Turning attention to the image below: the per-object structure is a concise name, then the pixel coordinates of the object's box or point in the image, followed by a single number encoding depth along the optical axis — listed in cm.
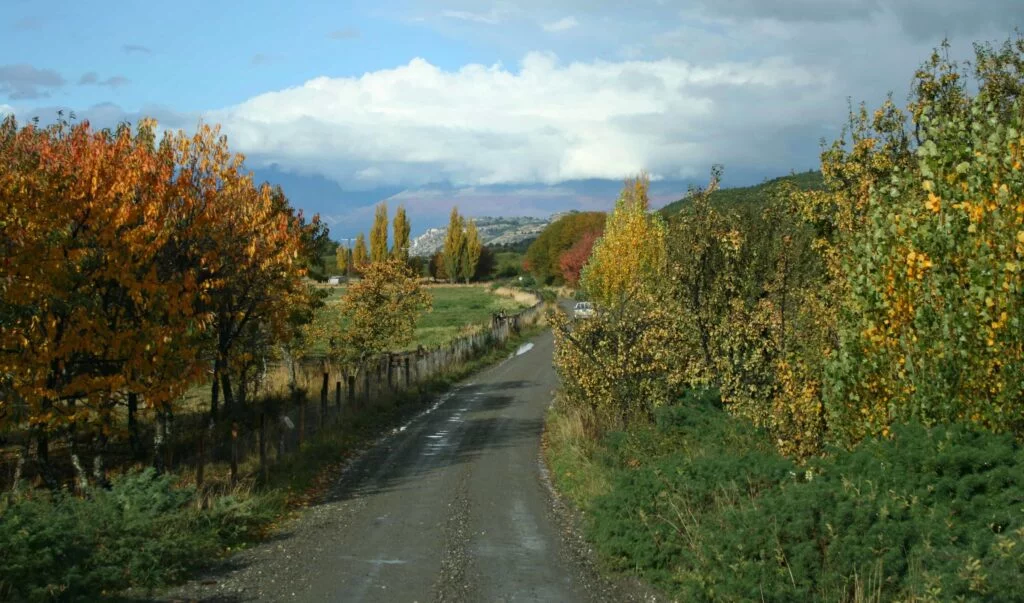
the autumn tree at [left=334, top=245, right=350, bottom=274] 12669
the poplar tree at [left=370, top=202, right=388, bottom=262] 11688
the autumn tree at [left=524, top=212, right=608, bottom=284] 11681
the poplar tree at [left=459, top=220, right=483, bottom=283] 12925
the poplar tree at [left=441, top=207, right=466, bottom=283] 12706
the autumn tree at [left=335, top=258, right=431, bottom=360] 2953
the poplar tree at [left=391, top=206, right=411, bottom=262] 12506
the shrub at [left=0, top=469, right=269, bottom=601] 911
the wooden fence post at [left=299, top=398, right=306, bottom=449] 1952
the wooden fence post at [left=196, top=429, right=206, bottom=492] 1444
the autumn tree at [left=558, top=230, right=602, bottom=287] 9331
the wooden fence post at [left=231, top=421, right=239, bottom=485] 1552
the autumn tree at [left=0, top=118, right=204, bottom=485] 1273
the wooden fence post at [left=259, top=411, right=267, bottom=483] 1662
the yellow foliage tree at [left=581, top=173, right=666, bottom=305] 3328
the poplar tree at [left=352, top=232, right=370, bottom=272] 12938
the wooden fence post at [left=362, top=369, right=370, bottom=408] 2592
